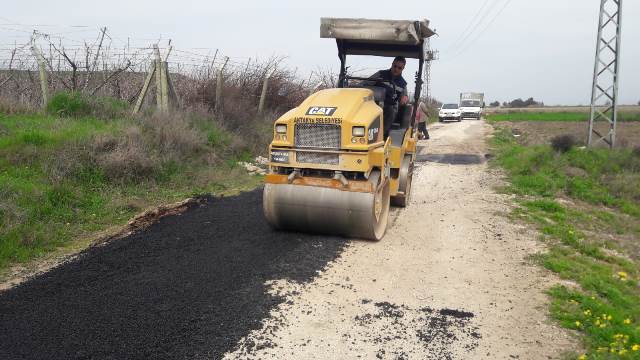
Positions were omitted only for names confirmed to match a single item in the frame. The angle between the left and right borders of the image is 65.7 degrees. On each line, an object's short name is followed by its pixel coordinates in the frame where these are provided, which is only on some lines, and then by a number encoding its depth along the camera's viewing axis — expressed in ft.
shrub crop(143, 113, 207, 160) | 30.30
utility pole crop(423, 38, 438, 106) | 147.84
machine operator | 24.61
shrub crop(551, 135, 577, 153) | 40.91
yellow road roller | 19.06
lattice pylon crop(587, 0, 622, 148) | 40.57
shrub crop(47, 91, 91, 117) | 31.81
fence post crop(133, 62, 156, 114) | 34.30
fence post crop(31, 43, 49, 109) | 32.48
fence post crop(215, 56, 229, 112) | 41.96
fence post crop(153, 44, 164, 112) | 35.19
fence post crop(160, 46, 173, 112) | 35.37
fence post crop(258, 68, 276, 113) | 48.37
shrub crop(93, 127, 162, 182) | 25.81
